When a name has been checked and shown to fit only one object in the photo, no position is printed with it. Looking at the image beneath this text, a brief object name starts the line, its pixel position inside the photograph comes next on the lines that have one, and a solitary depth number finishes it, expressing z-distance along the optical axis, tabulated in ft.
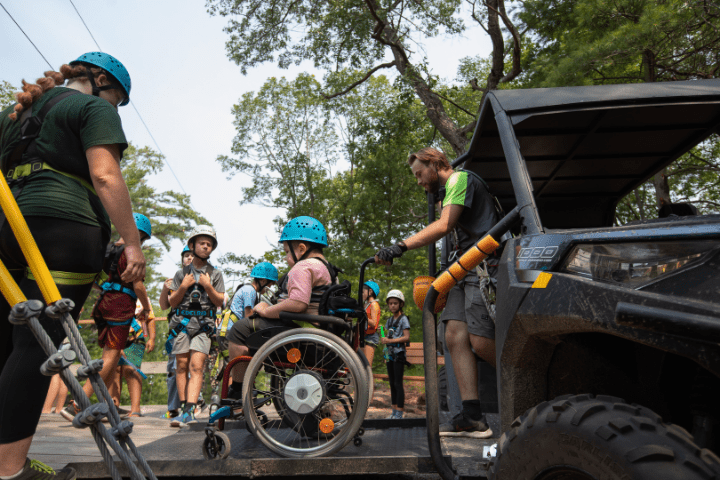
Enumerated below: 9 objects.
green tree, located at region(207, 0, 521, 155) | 39.82
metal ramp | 8.31
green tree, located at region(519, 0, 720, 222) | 24.59
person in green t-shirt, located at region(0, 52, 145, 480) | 6.59
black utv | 4.04
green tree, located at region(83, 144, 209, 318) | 101.60
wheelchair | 10.06
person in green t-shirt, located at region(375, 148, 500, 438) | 10.28
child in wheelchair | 11.42
